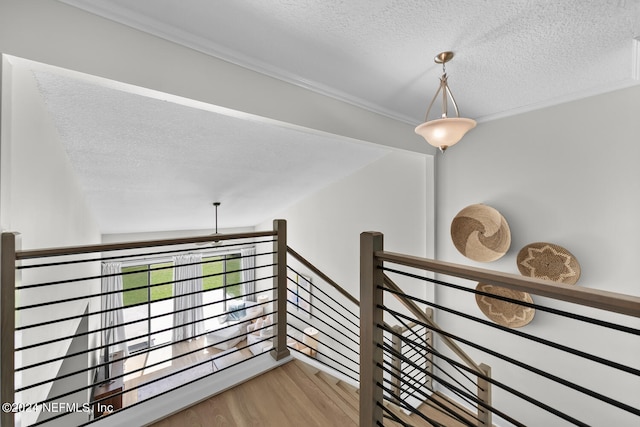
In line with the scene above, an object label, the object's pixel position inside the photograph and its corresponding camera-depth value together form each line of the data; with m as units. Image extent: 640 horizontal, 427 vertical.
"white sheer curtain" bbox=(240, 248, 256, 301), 7.26
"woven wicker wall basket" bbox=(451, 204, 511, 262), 2.53
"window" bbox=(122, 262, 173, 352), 6.09
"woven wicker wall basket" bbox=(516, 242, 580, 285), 2.20
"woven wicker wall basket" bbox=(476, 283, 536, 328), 2.43
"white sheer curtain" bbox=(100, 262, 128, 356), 5.32
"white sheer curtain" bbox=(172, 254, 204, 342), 6.34
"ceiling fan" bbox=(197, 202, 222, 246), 4.40
